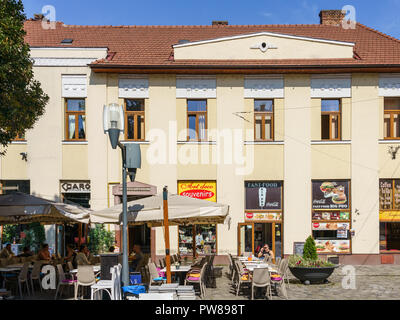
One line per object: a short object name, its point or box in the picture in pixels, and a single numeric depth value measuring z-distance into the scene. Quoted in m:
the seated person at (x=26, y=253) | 13.91
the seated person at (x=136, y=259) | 11.84
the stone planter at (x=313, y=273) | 12.45
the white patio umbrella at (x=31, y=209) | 10.54
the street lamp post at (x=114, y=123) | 7.27
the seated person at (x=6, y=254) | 13.20
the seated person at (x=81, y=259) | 11.94
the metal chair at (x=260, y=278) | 10.19
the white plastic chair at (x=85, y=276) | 10.02
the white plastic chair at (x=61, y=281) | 10.62
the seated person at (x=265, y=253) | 14.60
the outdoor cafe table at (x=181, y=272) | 11.36
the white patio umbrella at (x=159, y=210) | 9.41
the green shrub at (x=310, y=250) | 12.72
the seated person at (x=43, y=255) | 12.98
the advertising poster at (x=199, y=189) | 17.78
